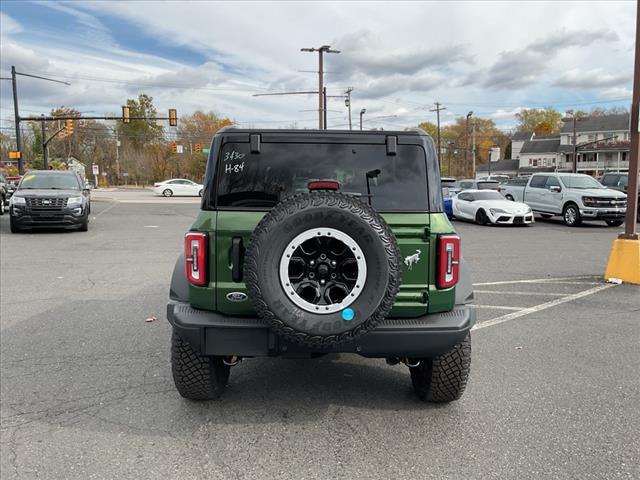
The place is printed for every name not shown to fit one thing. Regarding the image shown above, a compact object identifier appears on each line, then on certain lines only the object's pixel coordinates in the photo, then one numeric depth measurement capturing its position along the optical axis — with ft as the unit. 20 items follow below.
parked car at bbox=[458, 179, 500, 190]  83.97
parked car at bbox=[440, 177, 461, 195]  71.22
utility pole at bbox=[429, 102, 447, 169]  233.76
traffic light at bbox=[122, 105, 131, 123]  109.40
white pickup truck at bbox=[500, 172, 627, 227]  56.80
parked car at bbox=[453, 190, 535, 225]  57.26
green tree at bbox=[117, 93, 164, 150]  287.89
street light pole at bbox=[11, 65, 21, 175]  101.24
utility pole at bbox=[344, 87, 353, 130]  165.73
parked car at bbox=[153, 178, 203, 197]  144.36
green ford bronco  9.46
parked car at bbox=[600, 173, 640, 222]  70.99
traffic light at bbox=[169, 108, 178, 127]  114.73
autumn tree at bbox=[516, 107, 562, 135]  379.76
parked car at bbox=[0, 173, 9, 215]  66.44
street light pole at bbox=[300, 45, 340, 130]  121.90
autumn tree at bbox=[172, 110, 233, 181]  278.54
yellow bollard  25.50
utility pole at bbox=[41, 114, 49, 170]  121.90
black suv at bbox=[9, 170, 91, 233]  45.21
